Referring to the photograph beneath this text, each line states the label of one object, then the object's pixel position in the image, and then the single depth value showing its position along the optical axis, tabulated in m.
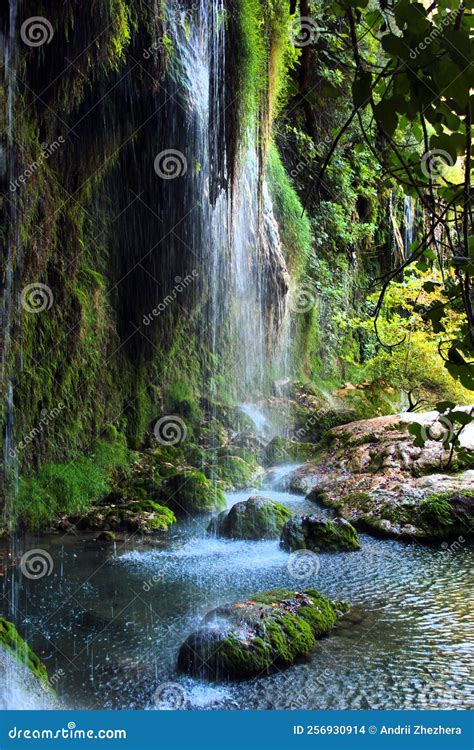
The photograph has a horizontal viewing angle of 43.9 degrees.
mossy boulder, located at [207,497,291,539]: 7.25
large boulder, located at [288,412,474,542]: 7.36
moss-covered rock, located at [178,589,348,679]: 3.80
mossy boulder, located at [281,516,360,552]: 6.66
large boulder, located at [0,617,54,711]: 2.91
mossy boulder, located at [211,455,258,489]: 10.07
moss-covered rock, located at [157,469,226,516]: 8.52
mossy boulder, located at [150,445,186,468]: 9.74
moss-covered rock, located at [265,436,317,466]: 11.79
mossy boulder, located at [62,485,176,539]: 7.57
